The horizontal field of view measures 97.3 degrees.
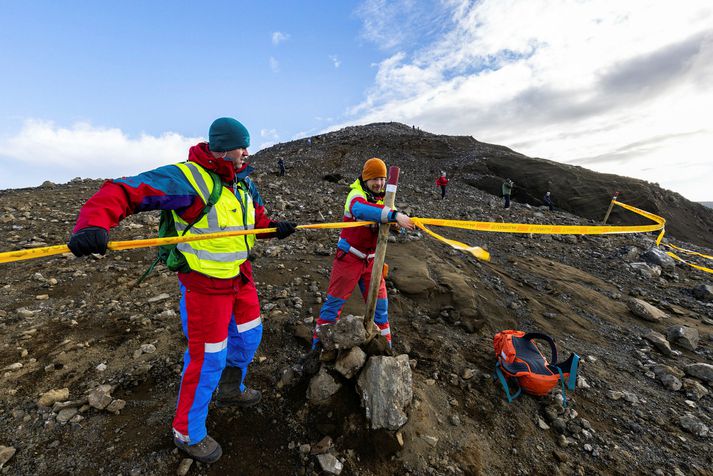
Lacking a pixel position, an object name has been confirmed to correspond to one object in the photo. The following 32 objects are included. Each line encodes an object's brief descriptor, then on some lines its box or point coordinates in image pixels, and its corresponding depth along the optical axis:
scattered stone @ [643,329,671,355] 5.04
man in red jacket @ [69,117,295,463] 2.34
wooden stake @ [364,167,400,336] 3.16
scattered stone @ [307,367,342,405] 2.99
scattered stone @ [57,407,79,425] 2.77
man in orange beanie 3.61
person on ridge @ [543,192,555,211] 17.83
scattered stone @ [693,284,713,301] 7.50
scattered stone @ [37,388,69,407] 2.91
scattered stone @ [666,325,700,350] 5.19
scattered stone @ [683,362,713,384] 4.28
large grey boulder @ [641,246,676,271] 9.53
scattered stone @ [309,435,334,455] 2.67
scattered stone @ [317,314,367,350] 3.19
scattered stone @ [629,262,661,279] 8.64
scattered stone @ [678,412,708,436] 3.41
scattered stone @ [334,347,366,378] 3.06
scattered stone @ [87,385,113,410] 2.90
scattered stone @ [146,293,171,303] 4.76
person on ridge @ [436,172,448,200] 16.25
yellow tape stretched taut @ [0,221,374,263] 1.80
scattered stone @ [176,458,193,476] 2.39
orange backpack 3.51
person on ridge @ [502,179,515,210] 15.36
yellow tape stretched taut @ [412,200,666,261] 3.30
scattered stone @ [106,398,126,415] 2.89
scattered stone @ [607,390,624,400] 3.84
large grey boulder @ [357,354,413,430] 2.79
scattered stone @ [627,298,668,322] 6.06
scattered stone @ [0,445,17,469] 2.40
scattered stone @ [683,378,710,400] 3.97
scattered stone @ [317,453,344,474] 2.53
